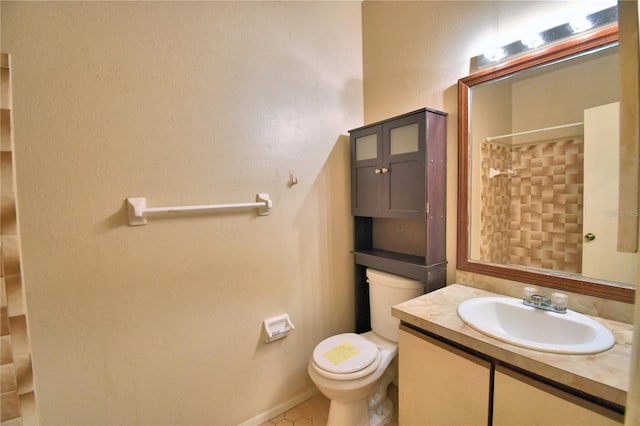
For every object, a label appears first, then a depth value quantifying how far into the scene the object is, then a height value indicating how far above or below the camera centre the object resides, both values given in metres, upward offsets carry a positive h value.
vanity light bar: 1.02 +0.66
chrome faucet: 1.08 -0.42
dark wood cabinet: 1.45 +0.04
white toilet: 1.32 -0.81
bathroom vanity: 0.75 -0.57
